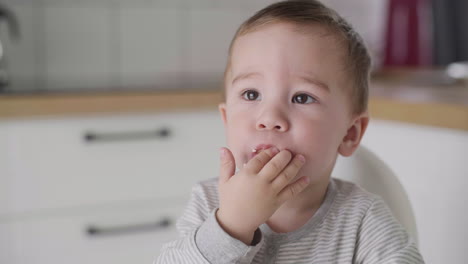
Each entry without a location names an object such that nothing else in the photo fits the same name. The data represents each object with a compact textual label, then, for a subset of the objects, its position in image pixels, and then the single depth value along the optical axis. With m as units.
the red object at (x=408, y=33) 2.51
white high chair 0.99
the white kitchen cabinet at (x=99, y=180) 1.68
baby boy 0.77
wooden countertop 1.21
